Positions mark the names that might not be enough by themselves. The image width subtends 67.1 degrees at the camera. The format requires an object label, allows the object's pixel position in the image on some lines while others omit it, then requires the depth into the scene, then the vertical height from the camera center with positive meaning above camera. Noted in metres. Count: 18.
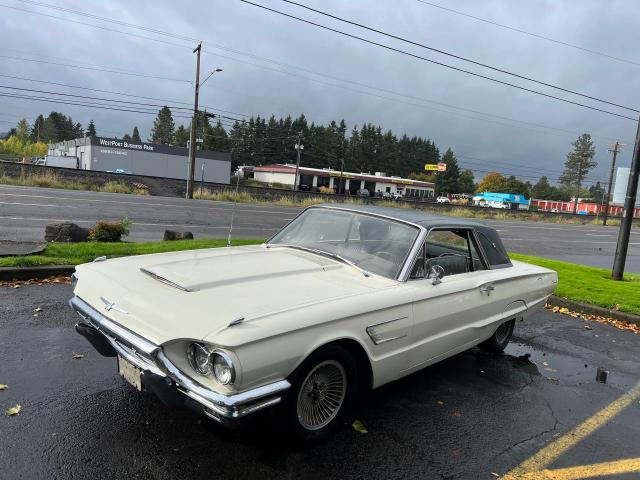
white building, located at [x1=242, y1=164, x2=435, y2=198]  86.12 +0.07
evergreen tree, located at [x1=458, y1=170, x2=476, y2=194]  136.74 +3.28
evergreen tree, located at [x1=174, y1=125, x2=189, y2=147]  122.00 +7.28
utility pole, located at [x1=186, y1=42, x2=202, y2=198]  33.16 +4.01
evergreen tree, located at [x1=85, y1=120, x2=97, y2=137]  151.35 +9.18
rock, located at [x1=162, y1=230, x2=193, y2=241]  11.41 -1.68
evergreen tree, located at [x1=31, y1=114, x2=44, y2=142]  141.80 +7.04
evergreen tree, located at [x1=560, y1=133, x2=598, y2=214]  123.94 +10.95
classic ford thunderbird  2.71 -0.89
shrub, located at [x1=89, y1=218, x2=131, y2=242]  10.05 -1.53
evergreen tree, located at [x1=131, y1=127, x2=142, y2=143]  172.56 +9.97
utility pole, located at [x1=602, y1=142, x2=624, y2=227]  55.95 +5.48
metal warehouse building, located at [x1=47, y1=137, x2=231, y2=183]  61.47 +0.49
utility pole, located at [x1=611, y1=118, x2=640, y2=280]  10.60 -0.09
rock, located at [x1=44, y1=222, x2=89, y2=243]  9.91 -1.62
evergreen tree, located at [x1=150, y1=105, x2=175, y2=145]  133.50 +9.74
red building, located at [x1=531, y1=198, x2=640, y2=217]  92.27 -0.51
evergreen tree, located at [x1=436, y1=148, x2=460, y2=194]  128.38 +3.11
